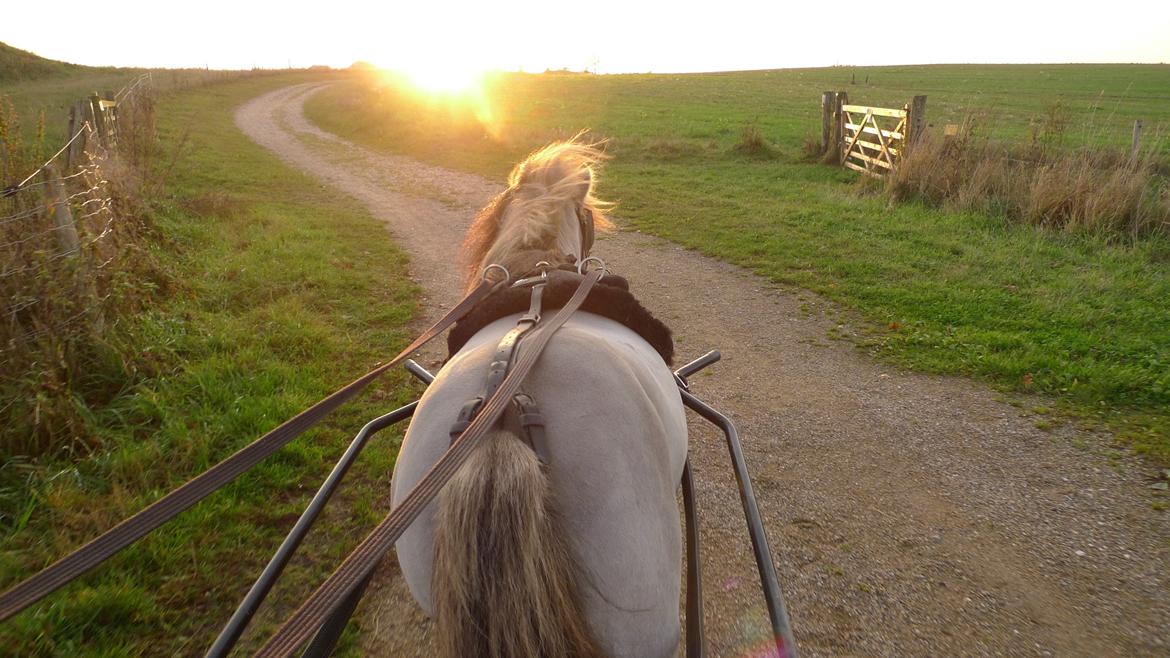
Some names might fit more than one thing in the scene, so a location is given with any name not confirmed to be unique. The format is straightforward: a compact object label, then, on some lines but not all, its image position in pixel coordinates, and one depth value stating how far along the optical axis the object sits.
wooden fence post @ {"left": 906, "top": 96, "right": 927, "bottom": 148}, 10.59
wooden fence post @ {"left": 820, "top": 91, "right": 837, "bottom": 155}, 13.85
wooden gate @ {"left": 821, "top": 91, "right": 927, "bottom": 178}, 10.73
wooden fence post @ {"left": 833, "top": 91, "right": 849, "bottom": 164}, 13.75
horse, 1.20
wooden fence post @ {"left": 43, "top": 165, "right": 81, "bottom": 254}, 3.87
